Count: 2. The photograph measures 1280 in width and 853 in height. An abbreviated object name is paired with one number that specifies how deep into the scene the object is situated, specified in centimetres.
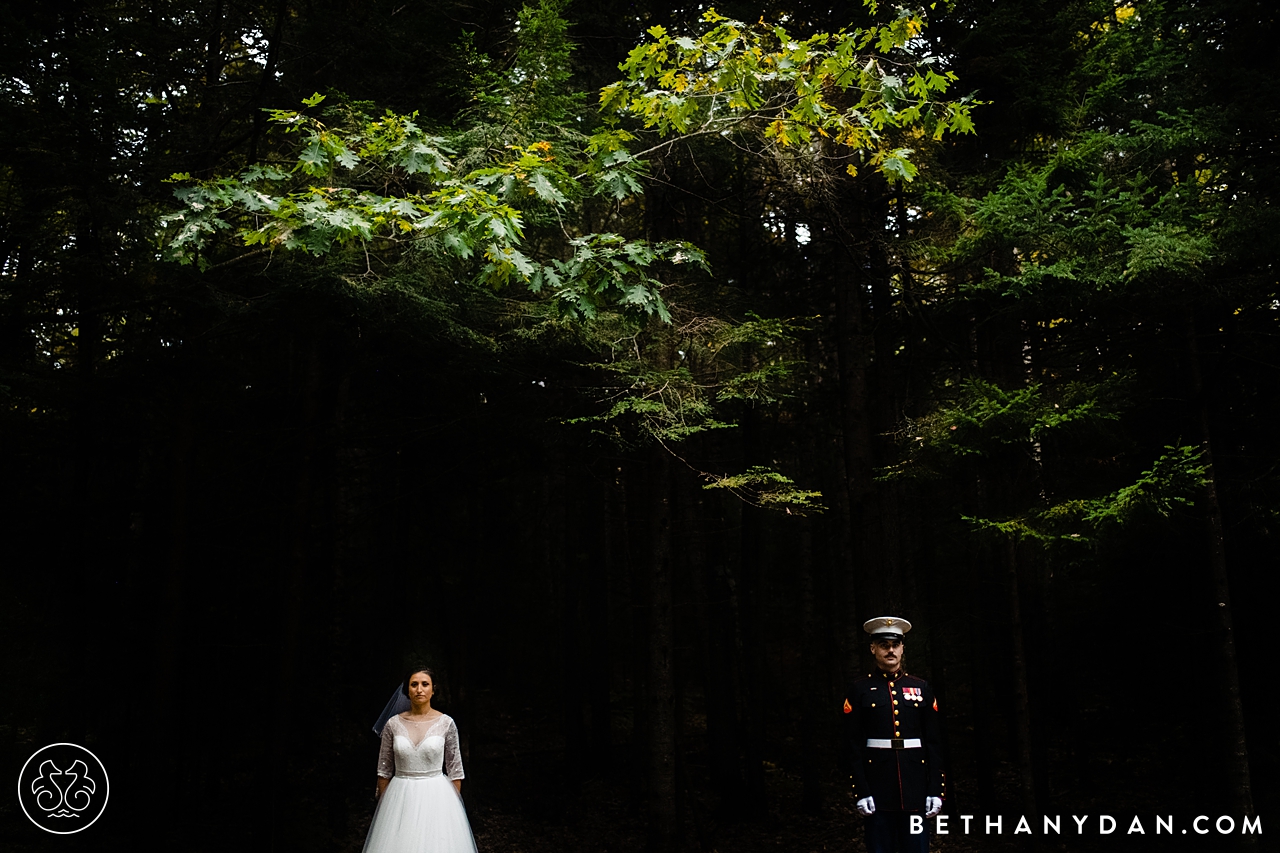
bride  588
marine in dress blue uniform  556
